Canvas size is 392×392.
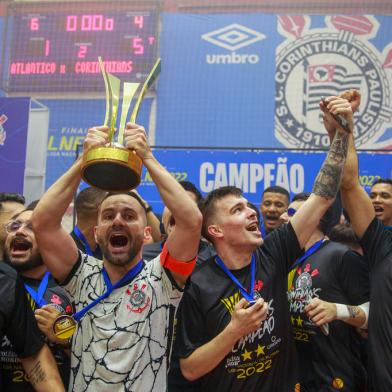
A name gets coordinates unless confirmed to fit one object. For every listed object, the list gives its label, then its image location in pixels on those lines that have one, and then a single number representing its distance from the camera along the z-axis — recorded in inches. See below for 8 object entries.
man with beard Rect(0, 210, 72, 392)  73.5
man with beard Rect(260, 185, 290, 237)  140.2
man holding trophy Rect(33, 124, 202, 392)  68.3
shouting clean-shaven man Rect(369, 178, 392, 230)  116.6
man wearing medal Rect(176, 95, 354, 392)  74.4
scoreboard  352.8
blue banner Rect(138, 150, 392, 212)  191.3
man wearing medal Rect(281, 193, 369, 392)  90.0
